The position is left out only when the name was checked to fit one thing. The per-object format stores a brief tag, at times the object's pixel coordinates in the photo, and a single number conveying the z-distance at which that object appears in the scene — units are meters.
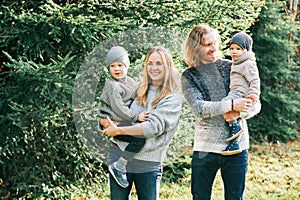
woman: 2.79
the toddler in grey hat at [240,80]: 2.93
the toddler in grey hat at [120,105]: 2.83
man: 2.96
